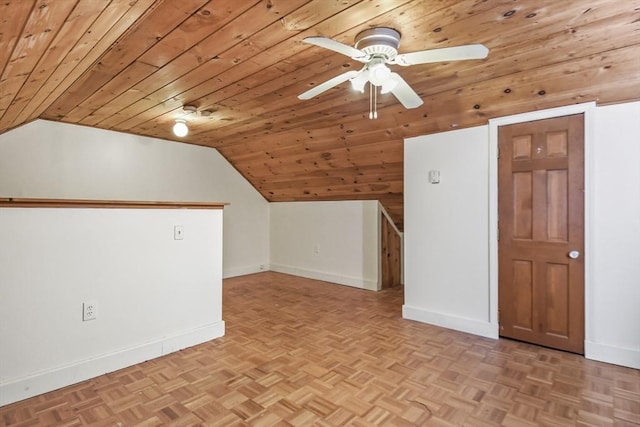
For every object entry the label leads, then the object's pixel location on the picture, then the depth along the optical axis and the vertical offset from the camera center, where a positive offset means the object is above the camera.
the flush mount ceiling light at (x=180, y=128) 3.60 +0.89
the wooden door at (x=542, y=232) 2.57 -0.14
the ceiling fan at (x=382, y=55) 1.54 +0.74
